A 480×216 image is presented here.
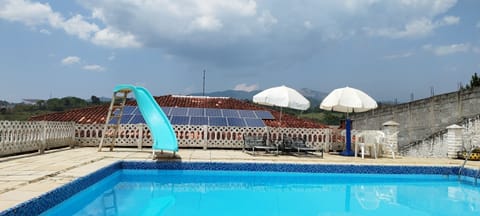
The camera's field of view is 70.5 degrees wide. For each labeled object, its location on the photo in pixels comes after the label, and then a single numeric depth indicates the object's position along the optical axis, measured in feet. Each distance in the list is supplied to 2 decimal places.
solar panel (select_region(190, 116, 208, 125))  45.33
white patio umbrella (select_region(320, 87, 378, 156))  36.14
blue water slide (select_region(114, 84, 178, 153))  30.48
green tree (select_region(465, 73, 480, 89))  99.15
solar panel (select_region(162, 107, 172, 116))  50.08
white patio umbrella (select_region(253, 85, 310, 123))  35.73
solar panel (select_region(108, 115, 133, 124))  45.63
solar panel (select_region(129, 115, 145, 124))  45.14
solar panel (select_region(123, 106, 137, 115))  49.49
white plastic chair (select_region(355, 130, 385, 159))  36.04
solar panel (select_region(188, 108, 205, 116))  51.53
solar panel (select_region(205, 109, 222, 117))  52.34
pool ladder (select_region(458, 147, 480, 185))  30.87
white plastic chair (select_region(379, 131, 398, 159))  37.19
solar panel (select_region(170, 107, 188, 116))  50.14
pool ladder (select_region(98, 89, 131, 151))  34.38
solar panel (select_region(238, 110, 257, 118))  52.70
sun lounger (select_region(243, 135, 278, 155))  35.40
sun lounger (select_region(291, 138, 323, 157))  35.30
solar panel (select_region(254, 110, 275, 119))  53.42
